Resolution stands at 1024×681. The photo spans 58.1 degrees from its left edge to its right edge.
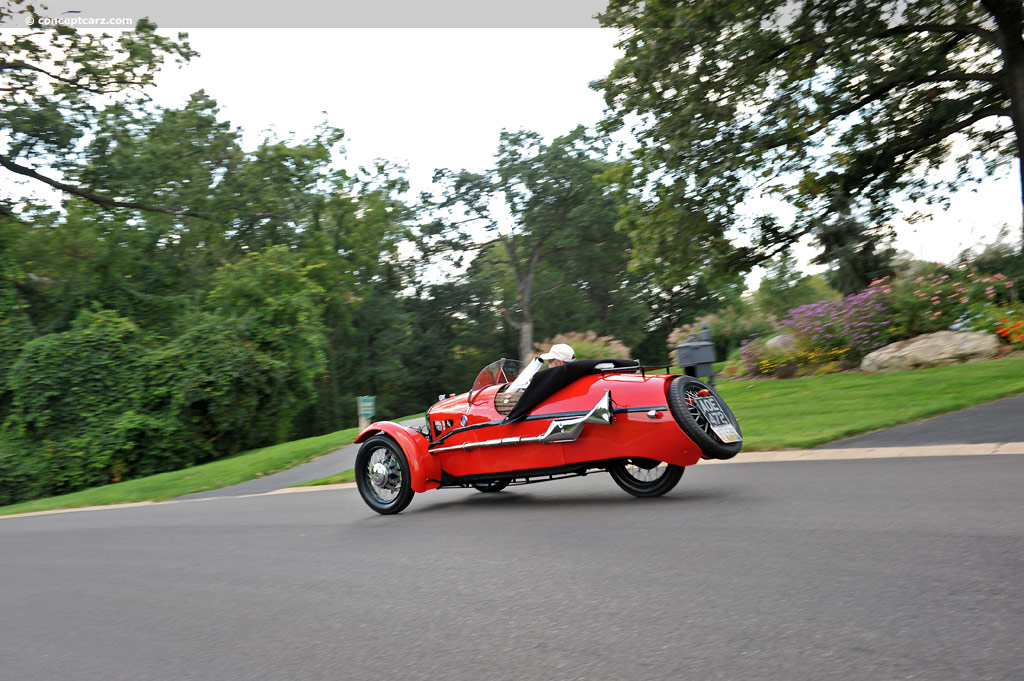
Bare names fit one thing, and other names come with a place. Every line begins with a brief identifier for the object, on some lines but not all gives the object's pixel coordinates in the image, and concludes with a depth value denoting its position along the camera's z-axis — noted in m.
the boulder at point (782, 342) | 22.09
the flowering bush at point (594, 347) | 28.83
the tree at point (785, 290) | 38.13
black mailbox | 15.10
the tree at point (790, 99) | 16.30
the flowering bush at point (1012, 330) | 16.97
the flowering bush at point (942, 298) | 18.66
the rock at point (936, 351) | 17.14
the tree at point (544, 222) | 49.12
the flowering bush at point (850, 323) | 19.61
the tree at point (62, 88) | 29.14
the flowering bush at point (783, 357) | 20.36
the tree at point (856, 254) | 23.77
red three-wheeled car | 7.96
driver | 8.92
